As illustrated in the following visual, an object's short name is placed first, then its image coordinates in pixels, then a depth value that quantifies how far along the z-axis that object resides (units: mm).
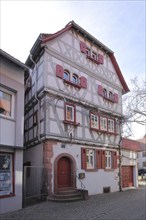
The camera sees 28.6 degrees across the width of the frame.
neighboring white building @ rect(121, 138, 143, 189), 23433
